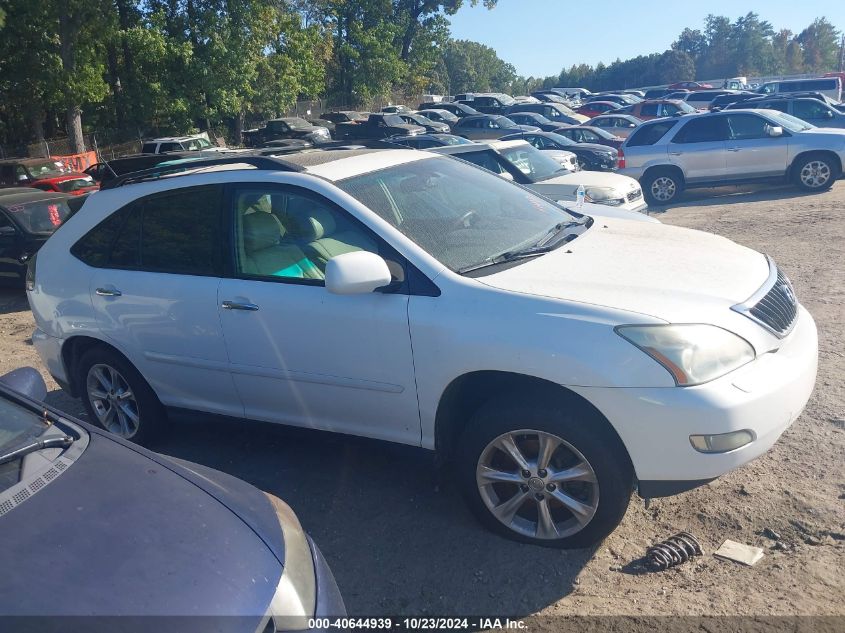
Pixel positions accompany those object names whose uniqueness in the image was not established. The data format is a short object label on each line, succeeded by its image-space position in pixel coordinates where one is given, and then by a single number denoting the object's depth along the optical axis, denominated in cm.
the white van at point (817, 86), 2791
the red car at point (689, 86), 4549
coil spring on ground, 338
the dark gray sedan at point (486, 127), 2672
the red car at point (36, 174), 1709
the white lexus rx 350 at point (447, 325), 317
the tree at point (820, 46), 7912
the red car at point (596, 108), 3488
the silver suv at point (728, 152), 1328
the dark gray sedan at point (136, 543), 200
